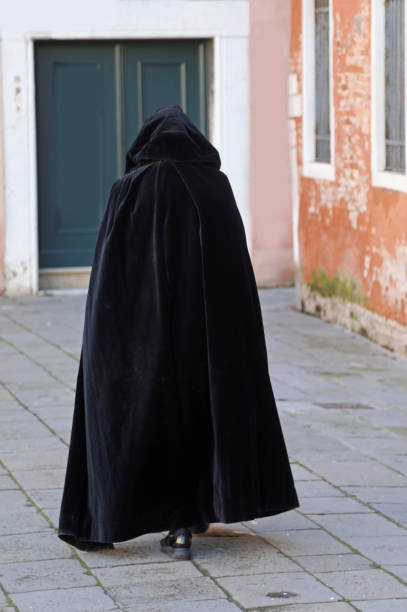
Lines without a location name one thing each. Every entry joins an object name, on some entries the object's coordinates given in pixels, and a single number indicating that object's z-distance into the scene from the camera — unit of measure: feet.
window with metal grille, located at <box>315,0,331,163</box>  51.59
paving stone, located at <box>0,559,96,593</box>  21.02
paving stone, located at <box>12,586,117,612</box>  19.91
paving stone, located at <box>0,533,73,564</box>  22.56
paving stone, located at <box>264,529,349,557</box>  22.86
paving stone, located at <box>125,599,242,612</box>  19.79
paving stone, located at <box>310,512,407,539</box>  24.01
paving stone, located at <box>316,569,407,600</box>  20.46
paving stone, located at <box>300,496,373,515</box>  25.37
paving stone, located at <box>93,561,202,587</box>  21.22
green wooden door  58.34
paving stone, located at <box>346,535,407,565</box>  22.34
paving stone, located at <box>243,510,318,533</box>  24.34
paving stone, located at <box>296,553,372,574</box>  21.81
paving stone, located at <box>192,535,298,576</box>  21.78
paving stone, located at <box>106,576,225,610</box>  20.21
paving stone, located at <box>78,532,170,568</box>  22.25
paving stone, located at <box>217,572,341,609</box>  20.23
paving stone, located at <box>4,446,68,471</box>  28.78
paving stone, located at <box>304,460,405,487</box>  27.62
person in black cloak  21.78
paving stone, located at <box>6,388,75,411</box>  35.63
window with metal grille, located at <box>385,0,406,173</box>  44.10
